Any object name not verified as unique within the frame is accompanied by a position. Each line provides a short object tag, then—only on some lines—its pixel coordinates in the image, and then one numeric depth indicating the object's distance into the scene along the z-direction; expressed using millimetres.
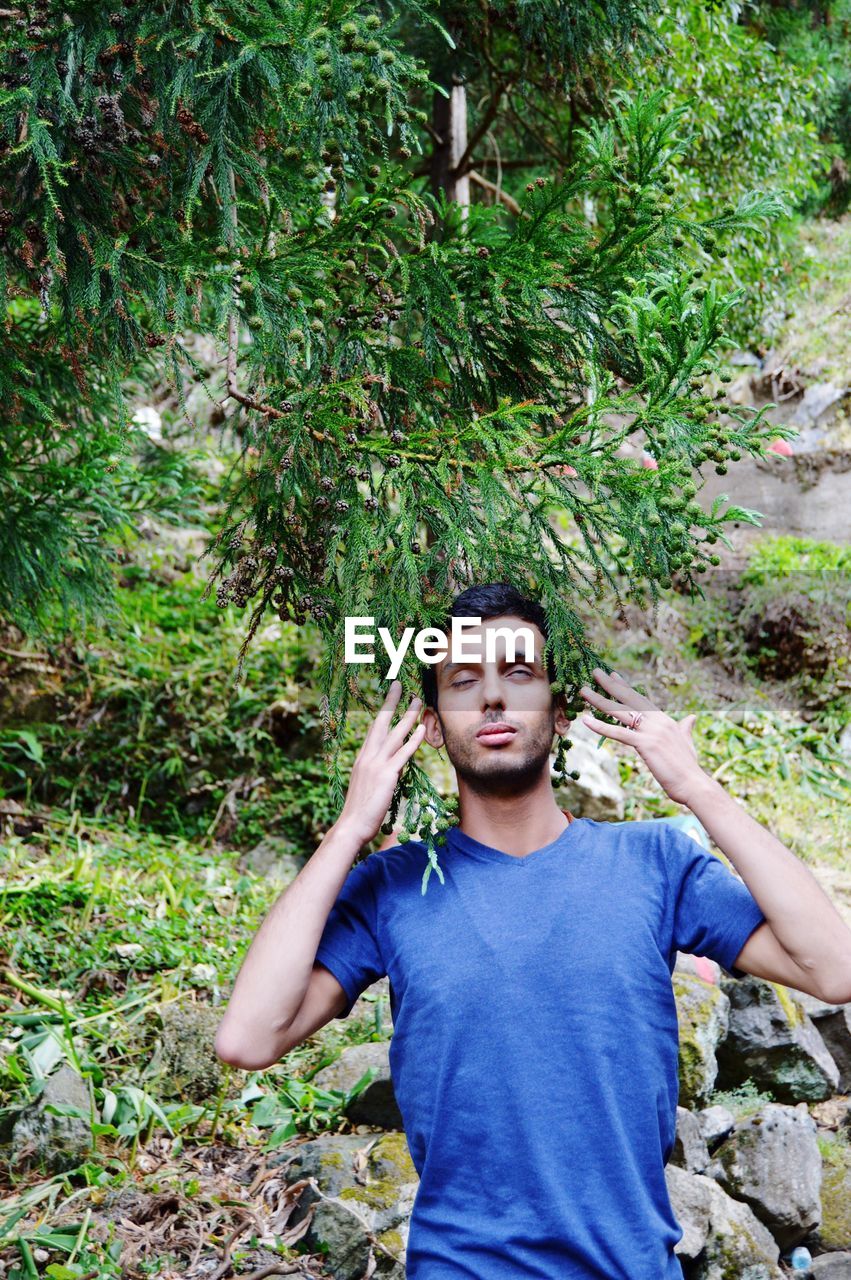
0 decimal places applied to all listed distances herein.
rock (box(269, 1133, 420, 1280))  3301
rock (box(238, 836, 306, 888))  6055
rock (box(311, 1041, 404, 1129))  3965
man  1863
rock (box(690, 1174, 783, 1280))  3527
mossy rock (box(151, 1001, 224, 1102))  4113
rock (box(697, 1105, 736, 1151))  4168
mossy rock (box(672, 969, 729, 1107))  4250
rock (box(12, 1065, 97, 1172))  3611
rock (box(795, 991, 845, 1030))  5195
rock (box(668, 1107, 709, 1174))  3865
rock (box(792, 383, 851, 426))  12156
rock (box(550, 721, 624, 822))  6340
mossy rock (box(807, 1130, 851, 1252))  4045
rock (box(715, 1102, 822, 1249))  3875
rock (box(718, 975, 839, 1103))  4691
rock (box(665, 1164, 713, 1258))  3475
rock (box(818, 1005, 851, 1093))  5156
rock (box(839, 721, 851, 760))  8062
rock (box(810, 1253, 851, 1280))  3750
